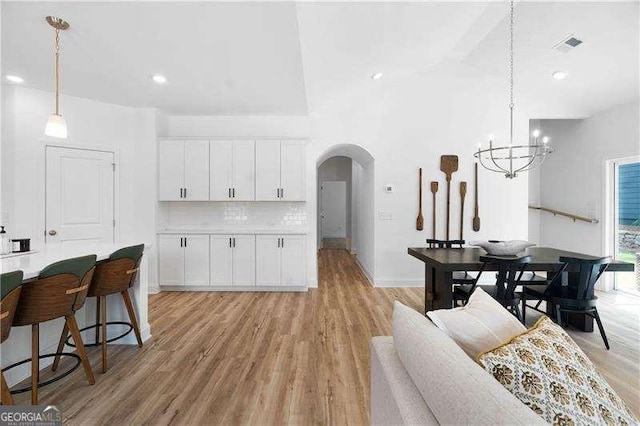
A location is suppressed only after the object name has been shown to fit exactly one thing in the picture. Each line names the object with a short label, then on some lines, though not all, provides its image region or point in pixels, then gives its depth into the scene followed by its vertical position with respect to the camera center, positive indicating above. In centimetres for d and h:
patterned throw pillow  80 -47
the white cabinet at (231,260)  455 -72
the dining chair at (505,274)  270 -55
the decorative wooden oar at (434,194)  490 +28
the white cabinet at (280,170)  463 +62
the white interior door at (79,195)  385 +21
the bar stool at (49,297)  174 -49
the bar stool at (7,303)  144 -44
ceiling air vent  355 +196
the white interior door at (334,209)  1000 +8
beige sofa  68 -44
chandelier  491 +84
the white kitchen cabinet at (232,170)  463 +62
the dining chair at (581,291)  269 -71
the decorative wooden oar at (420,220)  489 -13
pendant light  242 +72
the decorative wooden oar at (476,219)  489 -12
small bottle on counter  228 -25
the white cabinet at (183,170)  459 +62
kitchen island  201 -85
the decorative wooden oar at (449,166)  489 +72
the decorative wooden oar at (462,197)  488 +23
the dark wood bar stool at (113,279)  230 -52
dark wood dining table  283 -50
